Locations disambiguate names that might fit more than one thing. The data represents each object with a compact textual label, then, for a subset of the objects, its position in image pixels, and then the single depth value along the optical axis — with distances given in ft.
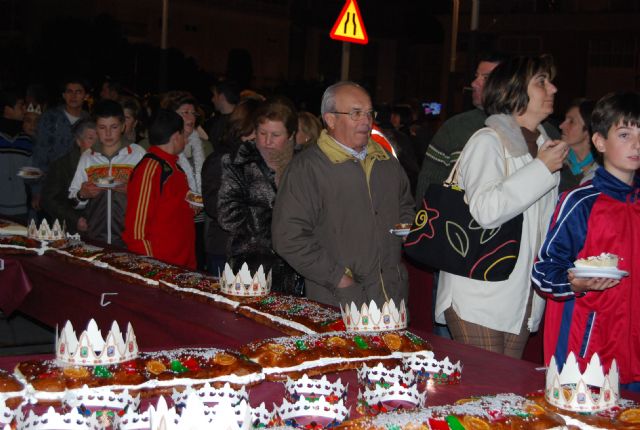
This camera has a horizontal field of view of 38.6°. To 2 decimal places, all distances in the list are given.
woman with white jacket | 11.06
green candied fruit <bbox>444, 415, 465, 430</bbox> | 6.90
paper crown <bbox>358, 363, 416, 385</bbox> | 8.13
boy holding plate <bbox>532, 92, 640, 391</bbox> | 10.20
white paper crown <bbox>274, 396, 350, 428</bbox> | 7.28
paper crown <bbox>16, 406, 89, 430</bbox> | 6.34
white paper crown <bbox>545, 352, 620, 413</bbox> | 7.63
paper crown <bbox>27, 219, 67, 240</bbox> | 18.01
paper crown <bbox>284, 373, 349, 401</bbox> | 7.44
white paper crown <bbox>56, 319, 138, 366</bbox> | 8.50
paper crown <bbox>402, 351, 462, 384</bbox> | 9.14
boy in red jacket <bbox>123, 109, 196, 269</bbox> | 17.47
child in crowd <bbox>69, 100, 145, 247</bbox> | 19.60
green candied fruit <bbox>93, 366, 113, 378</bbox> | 8.20
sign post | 28.04
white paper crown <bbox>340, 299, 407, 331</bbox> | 10.39
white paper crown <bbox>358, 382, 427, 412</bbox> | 7.97
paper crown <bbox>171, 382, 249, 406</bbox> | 7.39
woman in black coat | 15.58
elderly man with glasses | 13.11
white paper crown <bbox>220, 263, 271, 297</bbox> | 12.67
